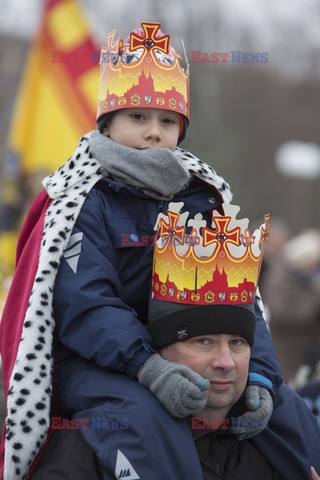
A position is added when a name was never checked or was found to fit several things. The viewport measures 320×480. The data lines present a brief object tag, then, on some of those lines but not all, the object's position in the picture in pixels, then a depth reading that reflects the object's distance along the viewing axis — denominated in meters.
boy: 5.84
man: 5.96
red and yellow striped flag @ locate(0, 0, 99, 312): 14.55
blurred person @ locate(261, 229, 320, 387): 14.78
